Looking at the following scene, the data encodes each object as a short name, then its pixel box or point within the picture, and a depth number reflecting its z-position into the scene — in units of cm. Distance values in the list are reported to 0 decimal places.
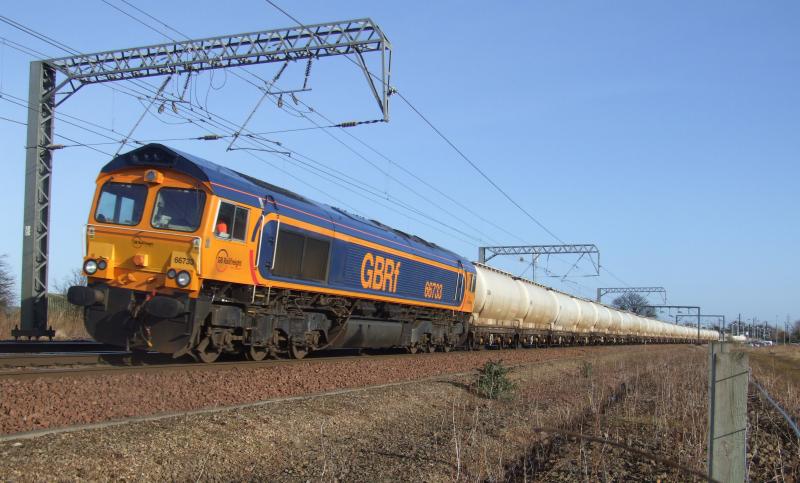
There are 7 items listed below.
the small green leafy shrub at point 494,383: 1253
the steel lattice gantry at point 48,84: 1616
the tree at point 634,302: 10382
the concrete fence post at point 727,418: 453
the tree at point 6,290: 3140
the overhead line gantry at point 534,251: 4434
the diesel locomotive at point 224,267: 1085
